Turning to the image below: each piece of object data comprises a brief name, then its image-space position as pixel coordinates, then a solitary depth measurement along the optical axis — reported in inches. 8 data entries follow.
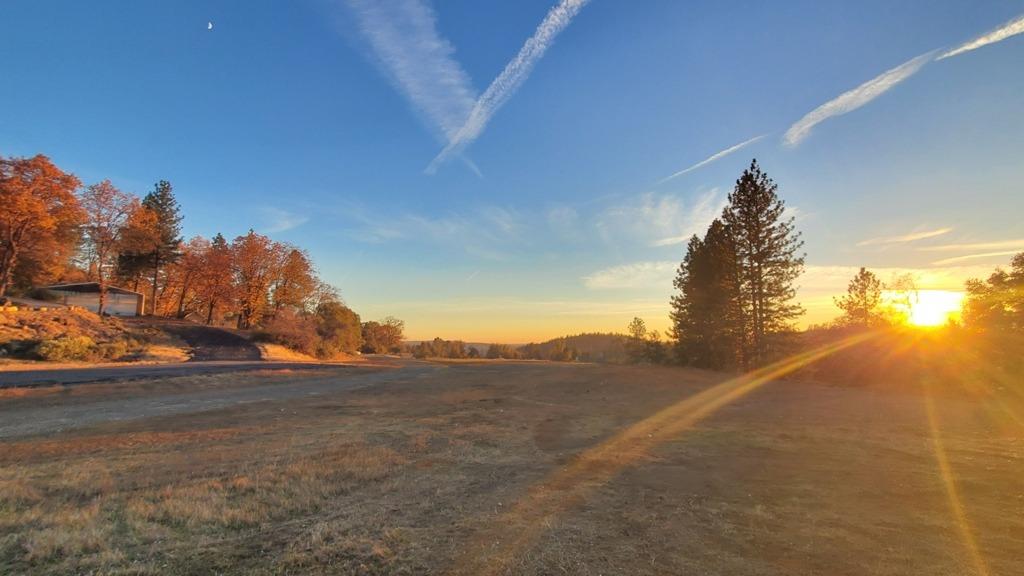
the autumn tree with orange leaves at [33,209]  1323.8
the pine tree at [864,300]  2020.2
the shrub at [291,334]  1784.0
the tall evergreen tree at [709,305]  1256.8
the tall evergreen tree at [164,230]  2250.2
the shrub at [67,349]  938.7
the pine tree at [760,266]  1170.0
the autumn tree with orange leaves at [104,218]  1658.5
